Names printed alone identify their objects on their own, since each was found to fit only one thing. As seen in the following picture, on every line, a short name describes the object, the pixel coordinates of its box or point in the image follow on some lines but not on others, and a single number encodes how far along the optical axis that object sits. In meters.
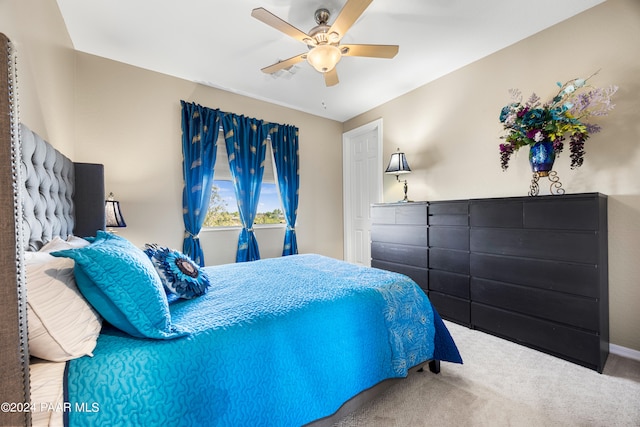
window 3.48
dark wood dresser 1.87
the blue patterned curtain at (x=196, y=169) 3.15
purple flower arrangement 1.99
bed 0.82
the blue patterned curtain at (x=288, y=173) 3.89
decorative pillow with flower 1.42
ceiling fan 1.79
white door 4.17
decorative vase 2.15
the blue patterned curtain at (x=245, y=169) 3.47
